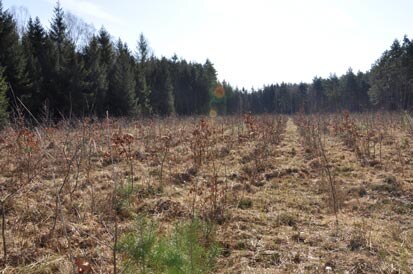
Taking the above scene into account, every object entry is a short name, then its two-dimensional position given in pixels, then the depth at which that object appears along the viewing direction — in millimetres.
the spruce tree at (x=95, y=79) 23270
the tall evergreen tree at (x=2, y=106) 13606
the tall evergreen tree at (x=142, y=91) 32375
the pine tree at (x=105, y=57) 25931
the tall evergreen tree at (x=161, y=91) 37781
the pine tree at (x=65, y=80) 21156
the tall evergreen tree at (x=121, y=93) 26719
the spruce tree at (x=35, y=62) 19525
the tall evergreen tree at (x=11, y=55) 17266
